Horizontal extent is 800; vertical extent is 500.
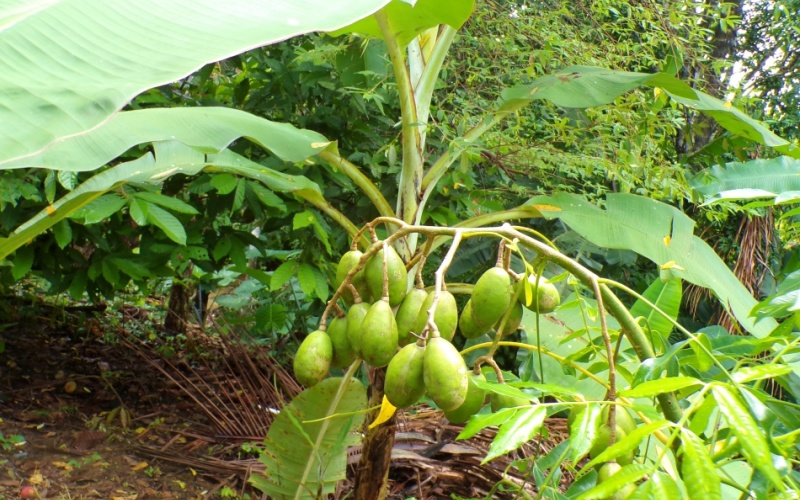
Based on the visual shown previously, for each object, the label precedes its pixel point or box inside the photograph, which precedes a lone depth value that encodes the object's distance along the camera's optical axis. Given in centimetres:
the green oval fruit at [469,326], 104
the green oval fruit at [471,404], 98
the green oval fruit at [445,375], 84
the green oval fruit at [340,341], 111
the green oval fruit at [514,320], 103
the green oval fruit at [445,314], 97
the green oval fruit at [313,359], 105
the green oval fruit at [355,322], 104
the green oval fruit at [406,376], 90
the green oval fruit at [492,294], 96
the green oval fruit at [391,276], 104
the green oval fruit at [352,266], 111
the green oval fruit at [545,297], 107
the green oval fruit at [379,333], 96
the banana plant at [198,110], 70
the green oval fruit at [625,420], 90
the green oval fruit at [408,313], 105
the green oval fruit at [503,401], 97
